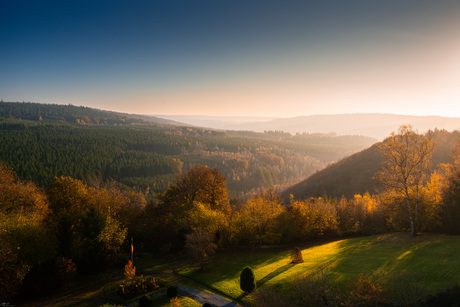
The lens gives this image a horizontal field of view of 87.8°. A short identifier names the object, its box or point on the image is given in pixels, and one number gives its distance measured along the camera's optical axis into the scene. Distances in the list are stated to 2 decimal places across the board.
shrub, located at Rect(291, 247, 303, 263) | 39.44
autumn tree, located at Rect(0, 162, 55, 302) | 33.50
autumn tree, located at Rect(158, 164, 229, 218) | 60.27
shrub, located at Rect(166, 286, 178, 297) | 33.56
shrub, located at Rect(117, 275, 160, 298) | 35.55
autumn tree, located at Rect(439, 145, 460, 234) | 37.72
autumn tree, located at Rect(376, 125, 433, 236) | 40.19
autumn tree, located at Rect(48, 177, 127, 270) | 45.00
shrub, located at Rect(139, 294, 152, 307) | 31.77
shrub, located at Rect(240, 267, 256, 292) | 33.28
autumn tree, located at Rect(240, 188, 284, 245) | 51.72
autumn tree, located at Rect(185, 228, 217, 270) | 42.25
